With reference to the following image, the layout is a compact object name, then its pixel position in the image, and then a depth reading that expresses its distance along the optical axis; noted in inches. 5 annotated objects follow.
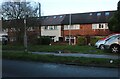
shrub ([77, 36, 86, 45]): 637.9
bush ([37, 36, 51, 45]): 551.4
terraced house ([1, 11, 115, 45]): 787.5
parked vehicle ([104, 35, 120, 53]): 297.8
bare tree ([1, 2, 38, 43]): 495.7
